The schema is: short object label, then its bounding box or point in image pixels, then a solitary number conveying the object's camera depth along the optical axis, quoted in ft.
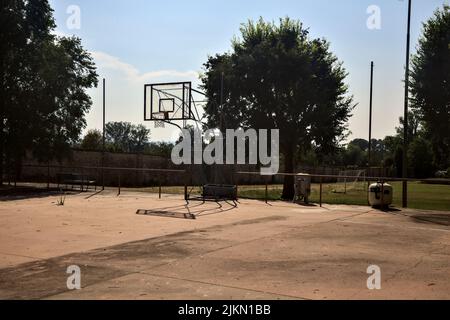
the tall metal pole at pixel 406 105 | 61.00
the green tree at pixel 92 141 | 216.62
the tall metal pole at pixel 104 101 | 118.01
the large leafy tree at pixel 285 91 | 84.28
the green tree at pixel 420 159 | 225.76
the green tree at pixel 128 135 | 438.81
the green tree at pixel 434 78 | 61.11
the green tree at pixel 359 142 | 633.12
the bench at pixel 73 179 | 80.54
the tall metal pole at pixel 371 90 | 111.04
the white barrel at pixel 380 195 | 57.62
